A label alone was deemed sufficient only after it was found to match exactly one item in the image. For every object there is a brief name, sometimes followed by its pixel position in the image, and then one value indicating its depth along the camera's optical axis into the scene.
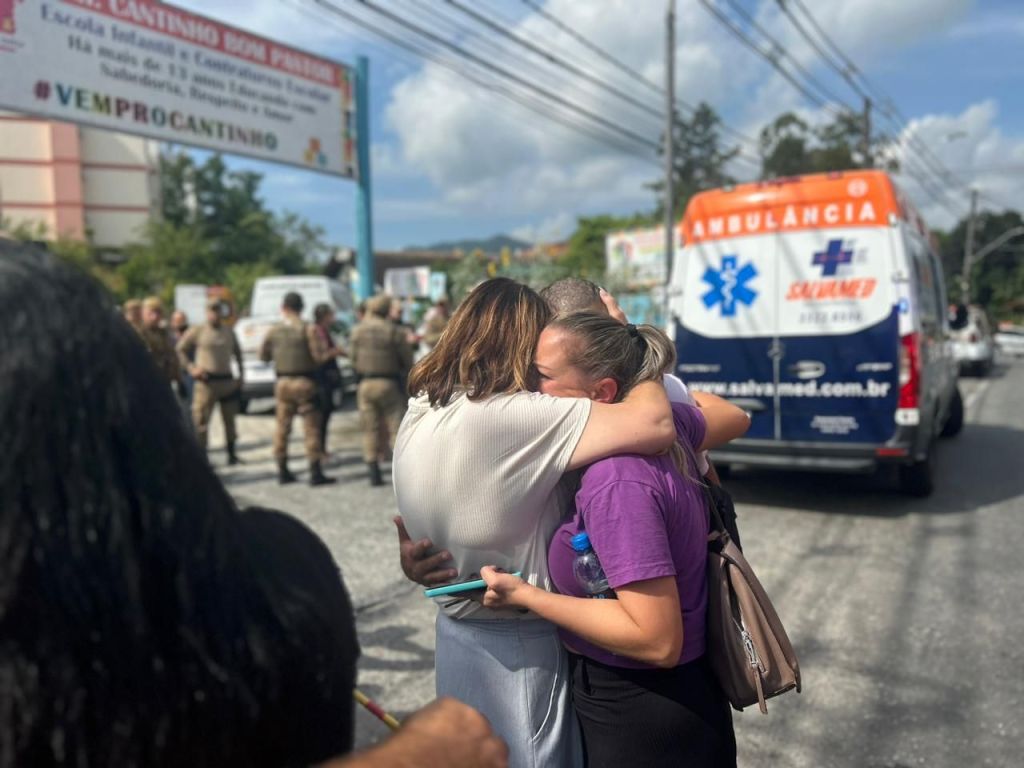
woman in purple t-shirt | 1.45
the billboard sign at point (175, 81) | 7.21
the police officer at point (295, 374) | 7.27
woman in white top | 1.49
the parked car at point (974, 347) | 18.55
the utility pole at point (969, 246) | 40.78
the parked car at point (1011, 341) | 27.09
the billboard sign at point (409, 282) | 21.88
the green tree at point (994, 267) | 47.75
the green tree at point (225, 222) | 38.39
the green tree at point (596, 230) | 47.06
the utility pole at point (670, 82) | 13.64
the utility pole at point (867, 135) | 23.50
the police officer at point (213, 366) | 7.79
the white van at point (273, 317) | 11.63
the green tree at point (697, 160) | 38.28
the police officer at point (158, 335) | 6.87
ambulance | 5.65
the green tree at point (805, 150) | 30.79
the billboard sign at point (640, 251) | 28.43
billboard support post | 10.34
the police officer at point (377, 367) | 7.18
